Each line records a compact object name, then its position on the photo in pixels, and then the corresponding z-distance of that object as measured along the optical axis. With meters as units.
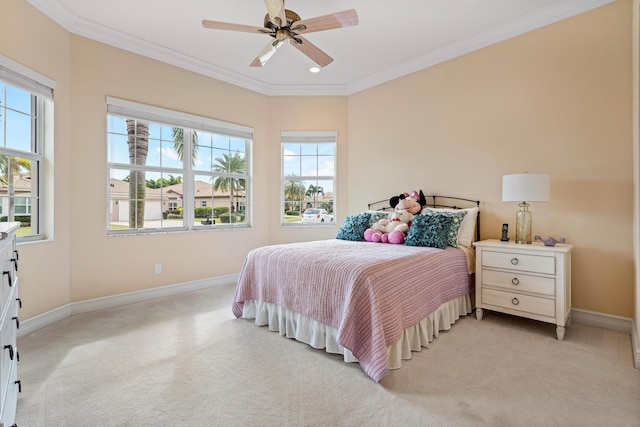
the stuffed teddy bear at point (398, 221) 3.27
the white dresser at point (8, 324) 1.09
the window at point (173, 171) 3.45
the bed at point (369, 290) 2.02
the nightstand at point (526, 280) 2.47
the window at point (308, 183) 4.81
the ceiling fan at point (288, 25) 2.18
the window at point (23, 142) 2.57
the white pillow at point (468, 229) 3.15
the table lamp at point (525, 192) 2.63
